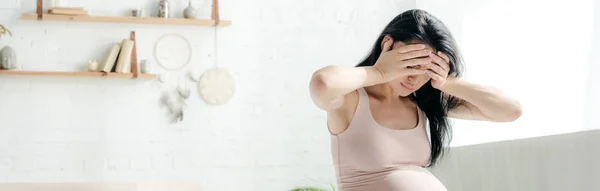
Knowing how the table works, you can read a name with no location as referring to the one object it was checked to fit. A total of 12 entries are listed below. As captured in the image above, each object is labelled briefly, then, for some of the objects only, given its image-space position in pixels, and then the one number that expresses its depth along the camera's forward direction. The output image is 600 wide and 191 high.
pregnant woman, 1.71
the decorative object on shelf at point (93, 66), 4.09
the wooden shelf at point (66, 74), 4.01
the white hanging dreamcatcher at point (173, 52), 4.26
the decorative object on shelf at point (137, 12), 4.14
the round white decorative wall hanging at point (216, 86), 4.30
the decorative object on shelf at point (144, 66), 4.19
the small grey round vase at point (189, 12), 4.23
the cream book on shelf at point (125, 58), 4.11
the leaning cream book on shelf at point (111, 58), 4.08
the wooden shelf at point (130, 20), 4.06
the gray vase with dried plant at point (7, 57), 4.02
